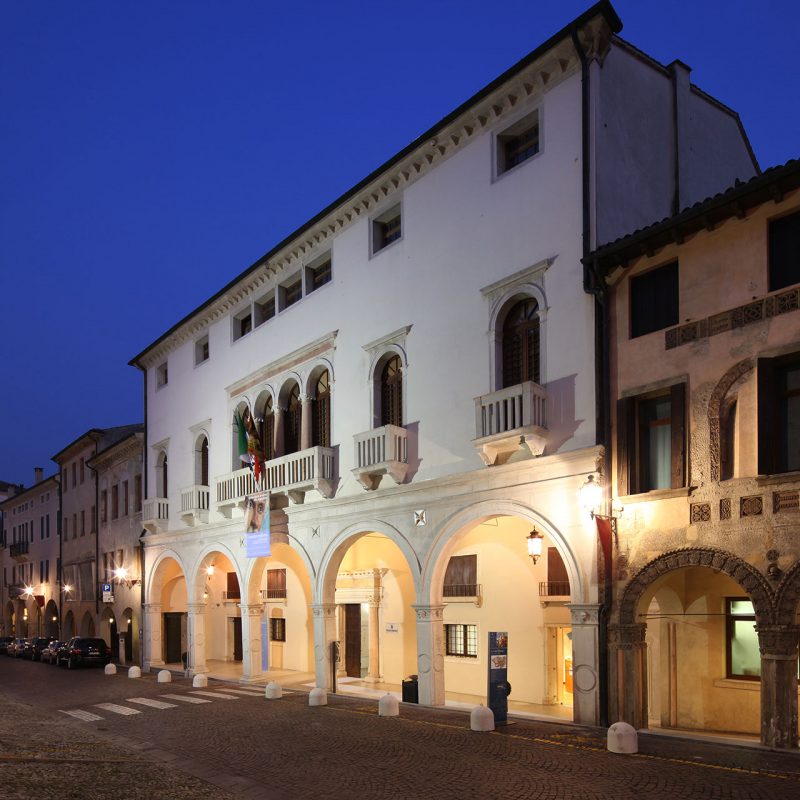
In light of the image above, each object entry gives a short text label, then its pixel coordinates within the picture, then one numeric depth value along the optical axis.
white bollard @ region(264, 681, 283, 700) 22.53
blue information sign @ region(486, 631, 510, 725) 16.53
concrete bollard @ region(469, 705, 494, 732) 16.03
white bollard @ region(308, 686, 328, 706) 20.97
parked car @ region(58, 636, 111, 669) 35.78
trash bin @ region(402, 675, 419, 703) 19.92
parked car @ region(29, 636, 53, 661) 43.78
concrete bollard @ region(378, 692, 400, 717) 18.38
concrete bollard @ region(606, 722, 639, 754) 13.33
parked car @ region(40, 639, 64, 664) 39.50
